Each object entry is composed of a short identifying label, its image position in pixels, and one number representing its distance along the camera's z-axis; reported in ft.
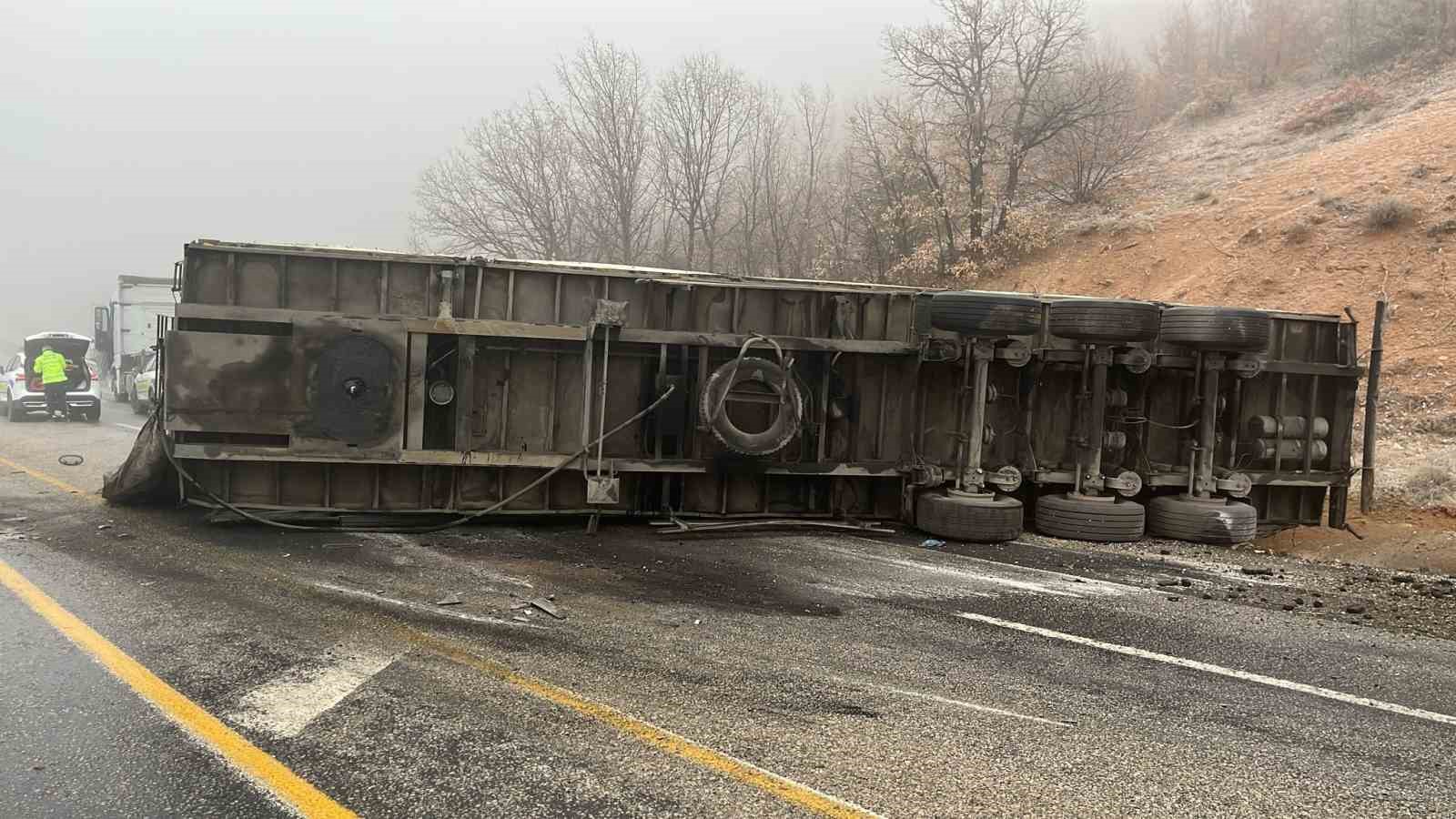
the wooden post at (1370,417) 31.04
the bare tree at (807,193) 107.45
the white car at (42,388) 63.16
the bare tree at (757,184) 108.88
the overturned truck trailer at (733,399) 25.94
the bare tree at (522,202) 109.19
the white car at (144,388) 70.28
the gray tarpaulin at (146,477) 27.48
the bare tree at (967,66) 88.28
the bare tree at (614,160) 107.55
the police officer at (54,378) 62.59
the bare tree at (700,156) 106.32
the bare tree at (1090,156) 90.99
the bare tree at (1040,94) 88.84
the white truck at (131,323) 78.74
